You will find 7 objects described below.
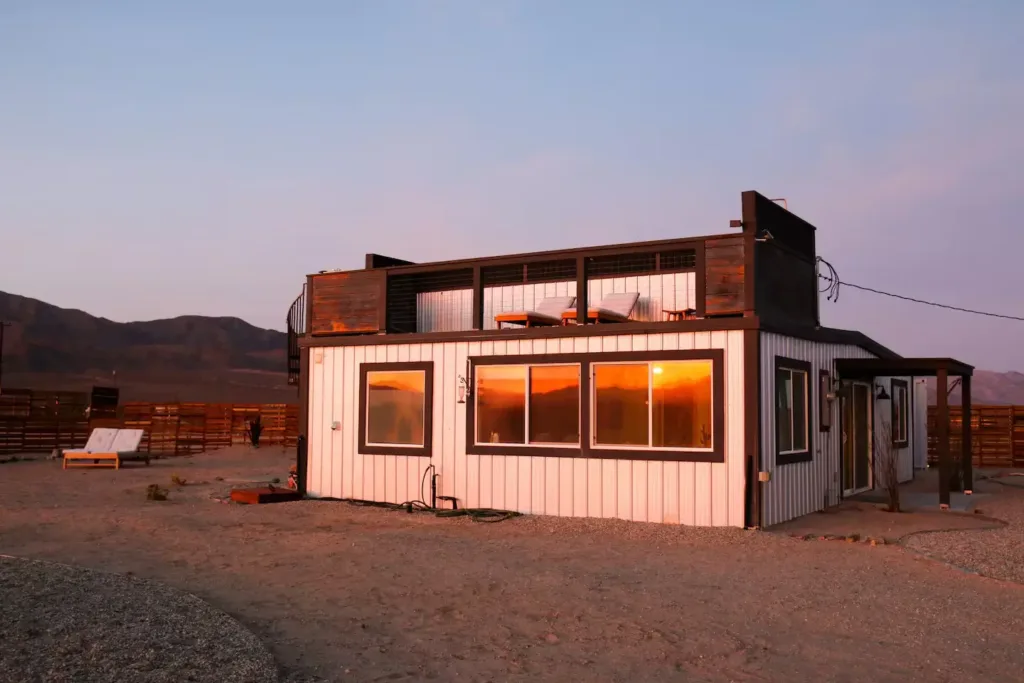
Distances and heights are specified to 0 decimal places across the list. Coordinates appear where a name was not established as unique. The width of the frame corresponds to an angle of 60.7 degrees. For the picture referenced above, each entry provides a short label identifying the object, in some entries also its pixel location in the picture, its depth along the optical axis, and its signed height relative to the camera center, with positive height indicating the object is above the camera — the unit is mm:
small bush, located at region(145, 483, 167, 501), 14125 -1579
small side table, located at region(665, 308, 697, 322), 11623 +1134
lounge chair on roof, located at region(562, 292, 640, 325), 11648 +1217
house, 10719 +219
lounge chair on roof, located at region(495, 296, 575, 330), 12234 +1168
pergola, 12891 +421
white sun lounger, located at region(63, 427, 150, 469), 20703 -1283
